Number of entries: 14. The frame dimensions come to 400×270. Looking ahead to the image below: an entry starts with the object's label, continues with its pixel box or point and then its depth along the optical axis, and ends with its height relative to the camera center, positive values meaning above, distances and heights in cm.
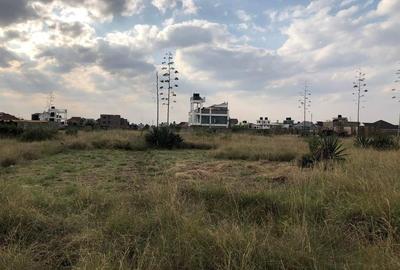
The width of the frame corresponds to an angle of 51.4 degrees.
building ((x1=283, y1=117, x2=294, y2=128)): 15406 +393
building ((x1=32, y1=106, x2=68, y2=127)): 12076 +363
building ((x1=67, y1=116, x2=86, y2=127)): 13200 +289
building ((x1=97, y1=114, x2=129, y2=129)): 13319 +278
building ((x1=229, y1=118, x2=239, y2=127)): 15171 +373
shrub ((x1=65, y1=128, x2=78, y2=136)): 3955 -44
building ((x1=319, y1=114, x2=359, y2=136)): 5988 +196
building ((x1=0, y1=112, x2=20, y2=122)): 10449 +284
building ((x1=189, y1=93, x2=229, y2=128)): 11882 +464
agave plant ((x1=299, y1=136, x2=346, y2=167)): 1318 -65
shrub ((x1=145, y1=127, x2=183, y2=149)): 2998 -70
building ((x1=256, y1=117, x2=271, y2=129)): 14775 +333
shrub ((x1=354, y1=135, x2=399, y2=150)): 2044 -49
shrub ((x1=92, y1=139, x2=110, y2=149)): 2828 -108
